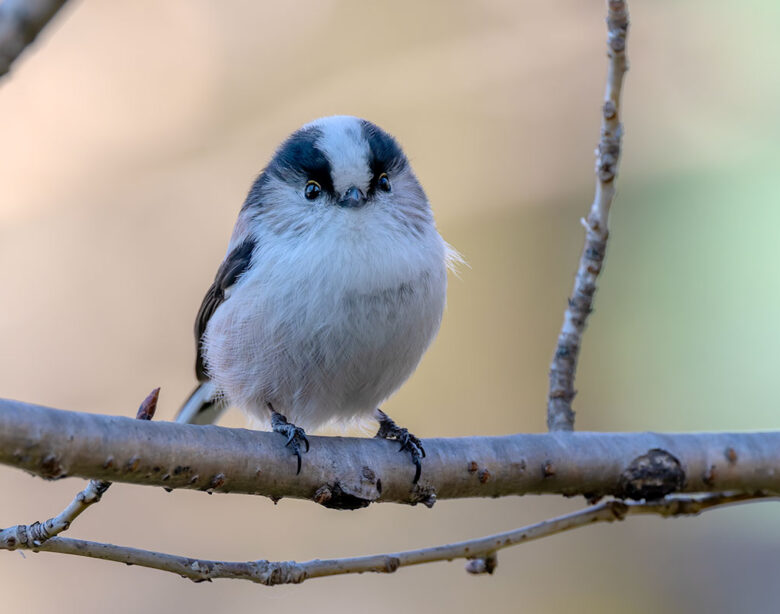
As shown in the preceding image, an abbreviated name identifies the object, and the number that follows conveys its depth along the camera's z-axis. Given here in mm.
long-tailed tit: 2210
